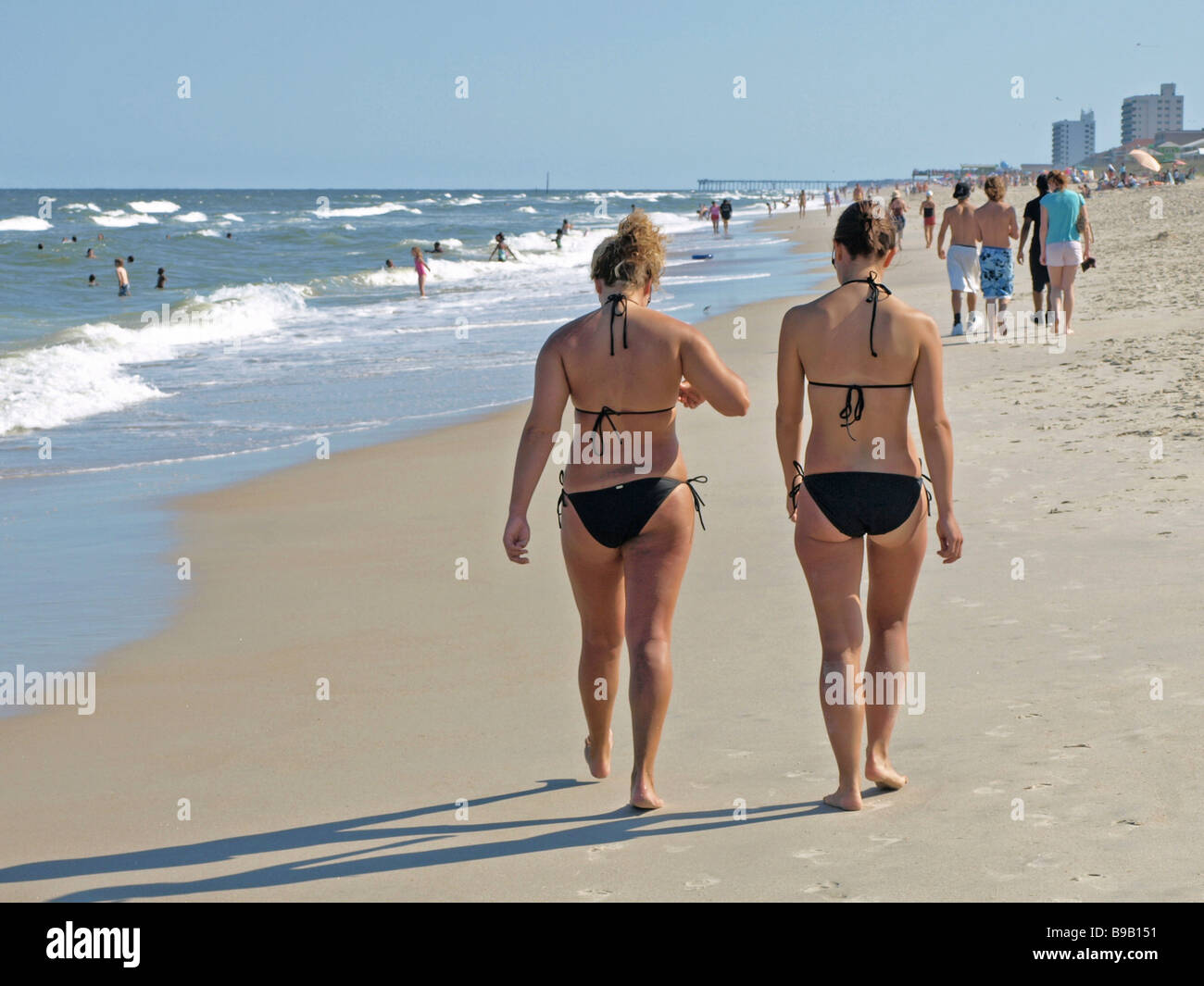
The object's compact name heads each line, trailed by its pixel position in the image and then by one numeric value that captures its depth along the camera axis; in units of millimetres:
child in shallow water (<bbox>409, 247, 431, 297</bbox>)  27172
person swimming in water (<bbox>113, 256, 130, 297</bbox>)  27625
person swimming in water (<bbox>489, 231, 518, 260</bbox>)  38341
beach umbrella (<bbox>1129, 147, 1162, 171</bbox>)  55812
